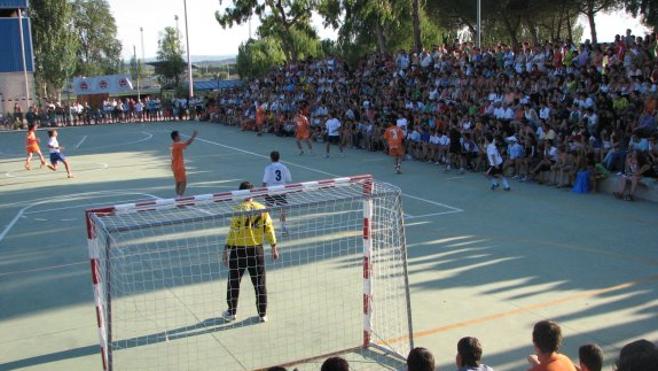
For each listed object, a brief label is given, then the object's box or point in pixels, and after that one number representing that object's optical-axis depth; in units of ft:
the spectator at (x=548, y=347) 14.92
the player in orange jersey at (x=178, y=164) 49.65
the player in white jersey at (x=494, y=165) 55.98
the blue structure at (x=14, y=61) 150.61
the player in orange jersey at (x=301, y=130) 82.79
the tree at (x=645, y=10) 115.75
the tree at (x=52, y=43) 188.85
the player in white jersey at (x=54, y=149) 67.32
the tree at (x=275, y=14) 143.33
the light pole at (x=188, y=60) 152.25
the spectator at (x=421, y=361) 14.07
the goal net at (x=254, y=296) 23.59
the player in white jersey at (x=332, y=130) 81.66
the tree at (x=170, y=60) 222.89
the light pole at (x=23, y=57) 147.33
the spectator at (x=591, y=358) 14.61
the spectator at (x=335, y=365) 13.33
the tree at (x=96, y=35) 270.87
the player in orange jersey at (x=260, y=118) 112.17
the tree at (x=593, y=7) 130.52
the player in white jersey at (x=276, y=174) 39.27
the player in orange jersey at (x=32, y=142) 73.05
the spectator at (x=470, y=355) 15.15
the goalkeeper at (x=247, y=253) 26.32
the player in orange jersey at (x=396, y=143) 66.39
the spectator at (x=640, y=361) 9.61
